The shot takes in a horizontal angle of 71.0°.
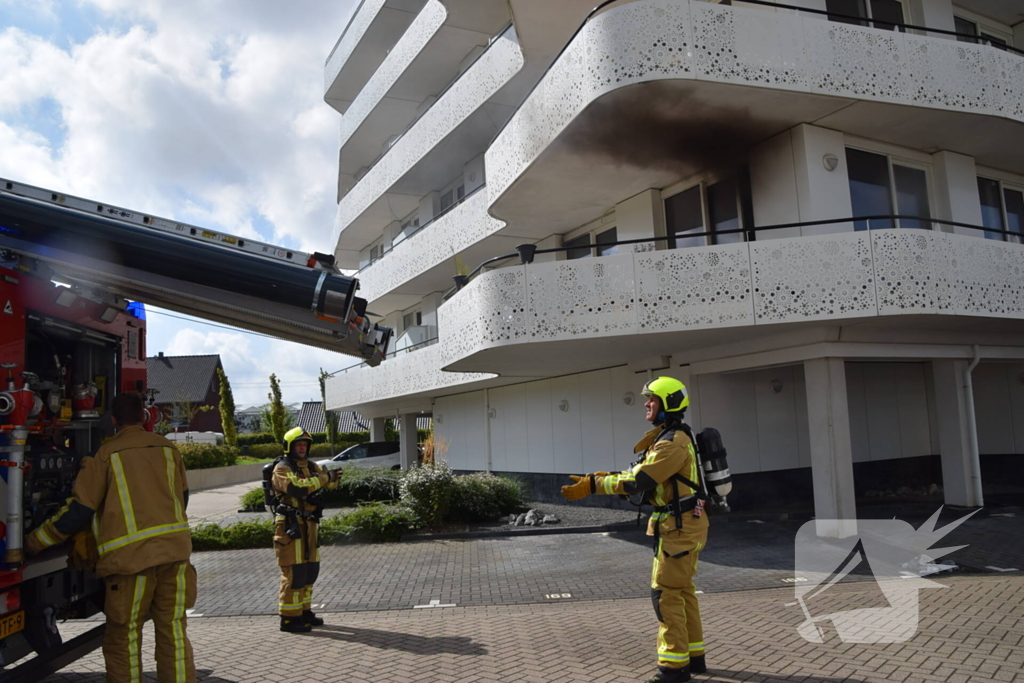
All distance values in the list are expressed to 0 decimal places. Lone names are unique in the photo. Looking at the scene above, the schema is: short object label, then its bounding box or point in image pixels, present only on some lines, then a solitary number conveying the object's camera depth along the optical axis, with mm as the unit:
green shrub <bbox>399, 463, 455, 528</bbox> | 12500
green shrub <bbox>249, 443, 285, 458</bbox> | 40919
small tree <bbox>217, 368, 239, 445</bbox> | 37750
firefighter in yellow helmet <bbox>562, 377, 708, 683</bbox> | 4859
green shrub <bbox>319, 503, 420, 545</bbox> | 12086
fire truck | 4465
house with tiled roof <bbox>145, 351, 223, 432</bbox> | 53531
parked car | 24438
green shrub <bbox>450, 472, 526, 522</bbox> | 13031
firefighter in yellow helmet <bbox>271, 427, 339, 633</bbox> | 6746
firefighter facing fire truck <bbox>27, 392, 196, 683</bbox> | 4422
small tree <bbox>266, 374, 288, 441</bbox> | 37531
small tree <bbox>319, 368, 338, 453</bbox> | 39625
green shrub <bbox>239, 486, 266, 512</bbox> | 17688
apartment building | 10039
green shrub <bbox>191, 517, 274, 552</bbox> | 12203
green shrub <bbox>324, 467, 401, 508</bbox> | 17688
